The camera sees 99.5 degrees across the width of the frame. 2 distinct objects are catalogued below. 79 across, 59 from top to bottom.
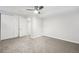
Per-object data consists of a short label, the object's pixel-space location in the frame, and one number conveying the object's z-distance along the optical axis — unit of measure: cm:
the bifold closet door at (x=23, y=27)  299
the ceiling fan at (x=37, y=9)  293
